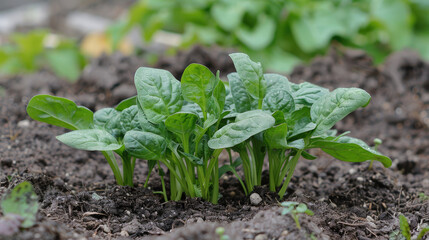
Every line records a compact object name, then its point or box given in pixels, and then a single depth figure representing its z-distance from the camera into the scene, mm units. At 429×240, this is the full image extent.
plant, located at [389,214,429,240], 984
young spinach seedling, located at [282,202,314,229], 964
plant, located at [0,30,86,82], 1756
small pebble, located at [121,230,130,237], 999
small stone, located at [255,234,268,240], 960
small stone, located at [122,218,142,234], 1000
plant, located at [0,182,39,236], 940
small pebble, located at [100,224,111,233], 1003
